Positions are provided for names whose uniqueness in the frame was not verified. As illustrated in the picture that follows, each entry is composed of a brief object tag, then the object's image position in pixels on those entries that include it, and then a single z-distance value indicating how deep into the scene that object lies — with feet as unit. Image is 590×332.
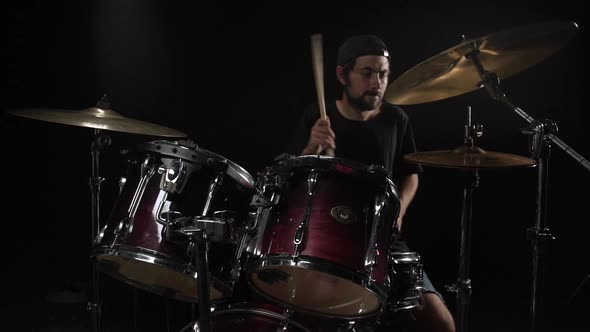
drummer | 8.70
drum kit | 5.68
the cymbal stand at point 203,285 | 5.16
